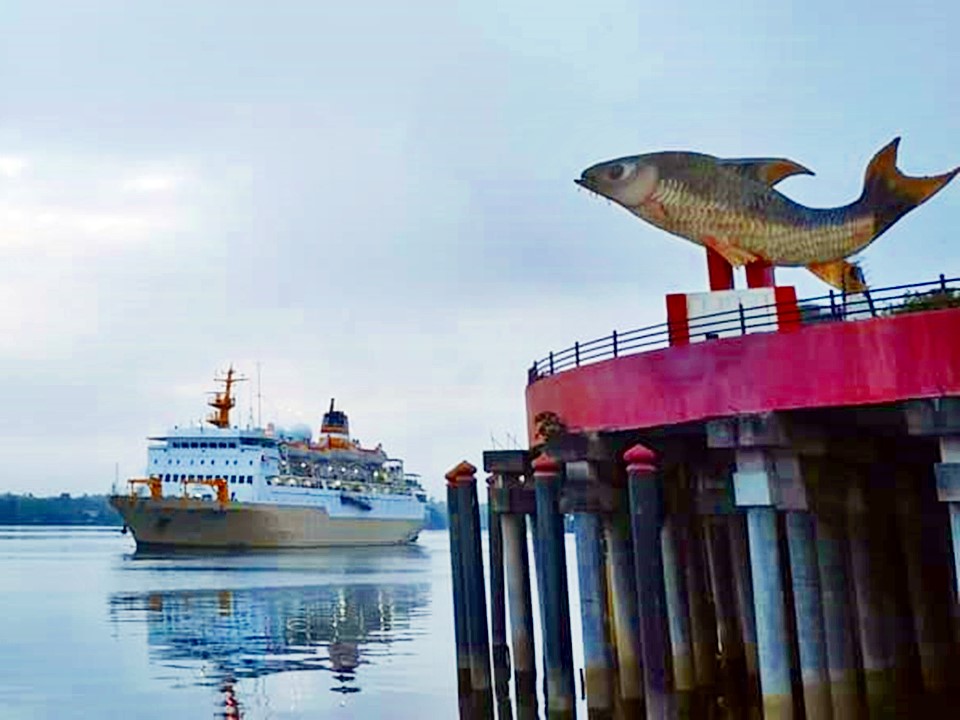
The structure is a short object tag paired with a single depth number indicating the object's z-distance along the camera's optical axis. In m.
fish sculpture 18.31
